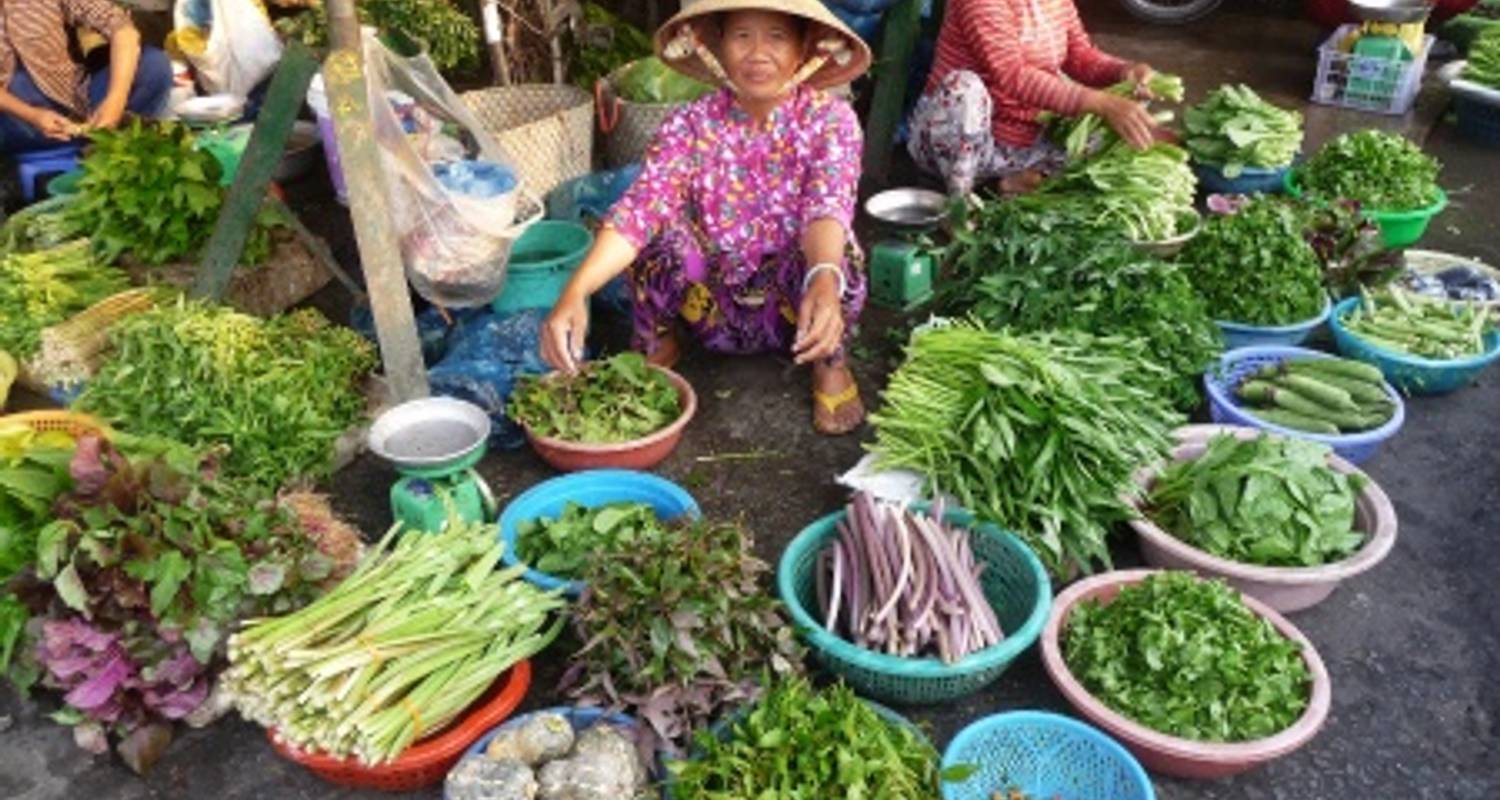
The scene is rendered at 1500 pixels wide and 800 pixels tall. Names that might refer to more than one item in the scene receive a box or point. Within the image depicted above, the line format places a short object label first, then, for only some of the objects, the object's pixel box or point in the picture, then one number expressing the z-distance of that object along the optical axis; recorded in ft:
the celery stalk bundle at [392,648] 7.41
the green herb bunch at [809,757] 6.98
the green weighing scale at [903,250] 13.76
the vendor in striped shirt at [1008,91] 14.28
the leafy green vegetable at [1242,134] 15.96
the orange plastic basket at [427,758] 7.66
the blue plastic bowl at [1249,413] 10.58
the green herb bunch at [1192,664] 7.88
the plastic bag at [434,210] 11.43
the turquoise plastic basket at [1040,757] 7.61
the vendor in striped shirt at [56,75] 14.71
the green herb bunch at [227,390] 10.19
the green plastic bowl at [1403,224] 14.30
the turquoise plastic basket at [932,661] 8.07
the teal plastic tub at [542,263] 12.71
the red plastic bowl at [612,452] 10.57
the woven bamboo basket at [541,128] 14.53
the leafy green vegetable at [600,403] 10.82
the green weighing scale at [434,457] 9.19
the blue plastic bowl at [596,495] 9.57
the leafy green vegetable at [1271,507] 9.15
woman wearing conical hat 10.62
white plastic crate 19.84
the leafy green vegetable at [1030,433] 9.34
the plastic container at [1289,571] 8.93
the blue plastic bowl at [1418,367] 12.01
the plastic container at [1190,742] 7.66
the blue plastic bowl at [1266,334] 12.25
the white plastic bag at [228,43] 16.90
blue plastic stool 15.35
